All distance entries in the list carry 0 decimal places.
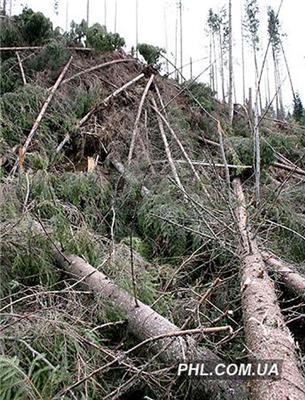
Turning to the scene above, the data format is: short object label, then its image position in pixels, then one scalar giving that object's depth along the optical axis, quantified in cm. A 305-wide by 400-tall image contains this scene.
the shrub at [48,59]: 550
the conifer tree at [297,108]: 1248
